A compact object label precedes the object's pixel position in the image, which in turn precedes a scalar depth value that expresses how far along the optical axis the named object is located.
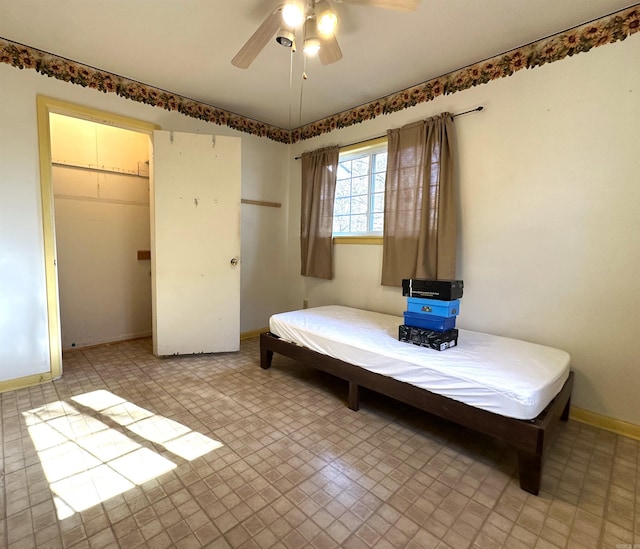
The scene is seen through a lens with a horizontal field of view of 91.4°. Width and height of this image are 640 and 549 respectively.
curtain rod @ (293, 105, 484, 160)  2.42
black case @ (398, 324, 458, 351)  1.96
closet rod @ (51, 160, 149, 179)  3.15
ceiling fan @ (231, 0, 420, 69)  1.51
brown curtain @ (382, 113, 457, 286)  2.54
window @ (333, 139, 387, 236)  3.20
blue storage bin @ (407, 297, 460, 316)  1.97
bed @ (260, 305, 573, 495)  1.46
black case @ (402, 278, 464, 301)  1.96
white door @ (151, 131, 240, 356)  2.95
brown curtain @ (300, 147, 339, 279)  3.49
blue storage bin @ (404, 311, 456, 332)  1.98
